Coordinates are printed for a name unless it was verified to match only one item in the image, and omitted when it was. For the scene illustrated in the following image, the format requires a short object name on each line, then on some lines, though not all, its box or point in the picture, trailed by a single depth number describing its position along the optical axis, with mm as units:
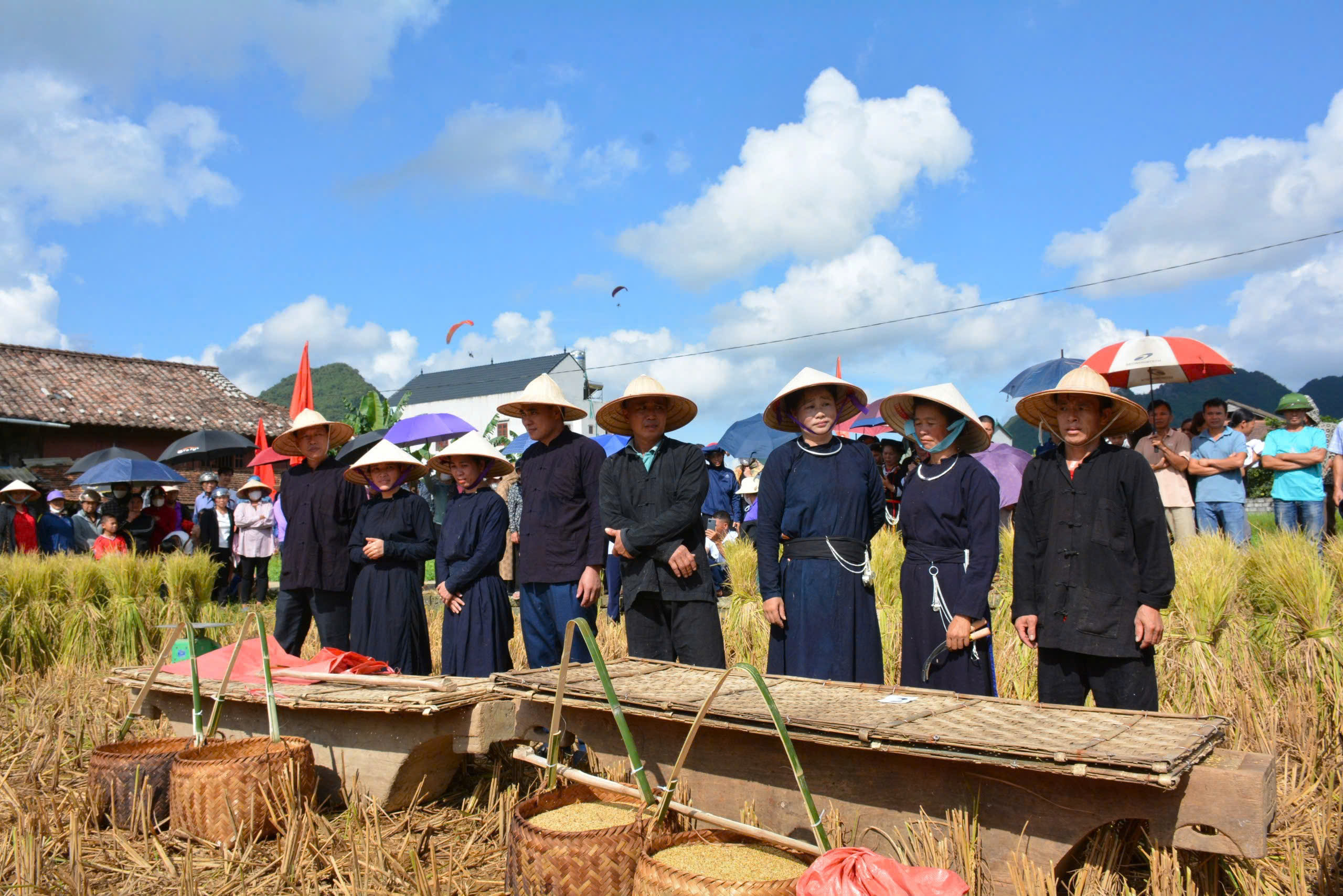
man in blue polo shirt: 7957
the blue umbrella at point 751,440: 15734
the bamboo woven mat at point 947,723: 2322
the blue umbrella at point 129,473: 13797
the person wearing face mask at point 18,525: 10305
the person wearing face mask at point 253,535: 12062
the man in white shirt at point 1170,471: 8078
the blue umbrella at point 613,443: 14289
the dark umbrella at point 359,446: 12961
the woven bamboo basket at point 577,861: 2602
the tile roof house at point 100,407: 24094
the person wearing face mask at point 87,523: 12031
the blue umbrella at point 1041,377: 10414
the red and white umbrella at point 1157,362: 8633
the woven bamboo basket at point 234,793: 3566
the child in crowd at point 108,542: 9922
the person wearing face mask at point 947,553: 3918
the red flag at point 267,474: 14375
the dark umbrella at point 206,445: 16359
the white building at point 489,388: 50500
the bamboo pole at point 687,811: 2443
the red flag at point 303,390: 13602
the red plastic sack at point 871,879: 2096
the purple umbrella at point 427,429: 13109
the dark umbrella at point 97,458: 15680
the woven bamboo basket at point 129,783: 3781
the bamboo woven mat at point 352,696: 3510
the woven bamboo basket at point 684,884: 2266
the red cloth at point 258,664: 4570
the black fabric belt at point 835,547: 4234
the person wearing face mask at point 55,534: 11383
